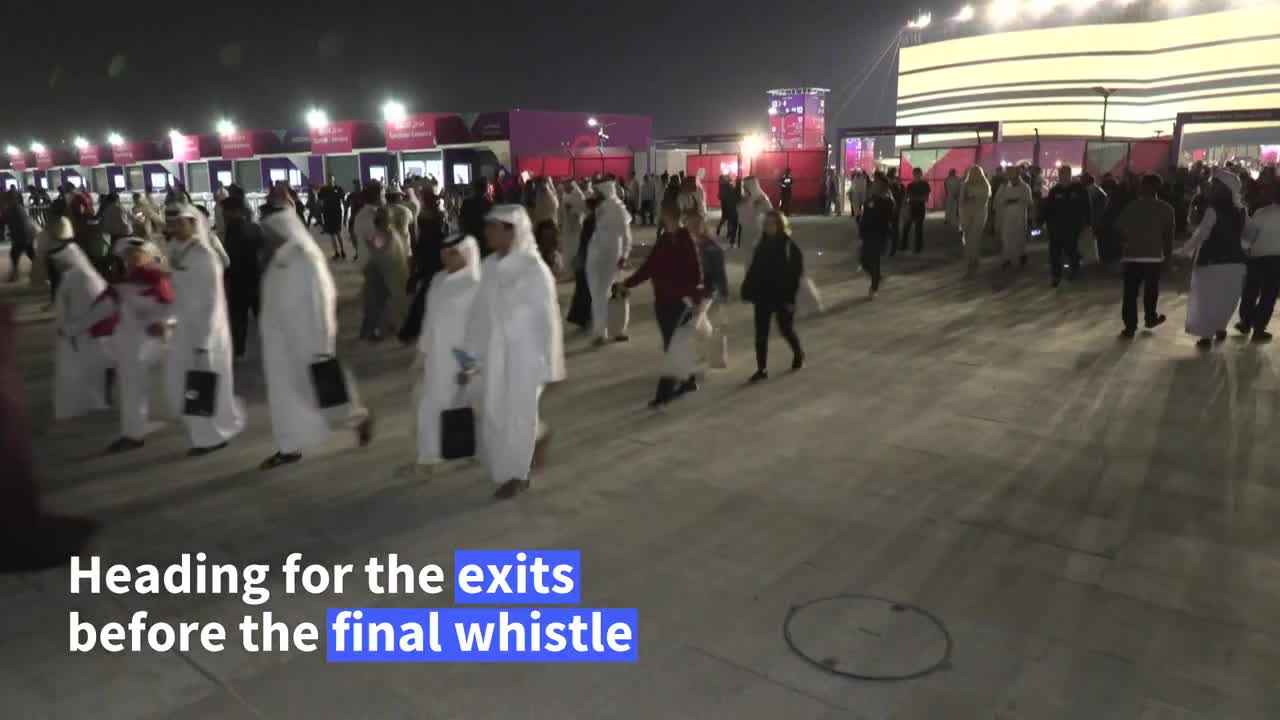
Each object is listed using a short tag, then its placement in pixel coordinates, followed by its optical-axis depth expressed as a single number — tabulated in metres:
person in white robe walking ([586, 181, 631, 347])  9.92
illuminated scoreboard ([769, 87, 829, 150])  82.81
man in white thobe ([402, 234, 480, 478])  5.43
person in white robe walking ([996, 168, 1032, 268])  15.01
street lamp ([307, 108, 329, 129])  38.69
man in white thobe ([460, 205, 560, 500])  5.22
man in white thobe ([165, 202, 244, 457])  5.96
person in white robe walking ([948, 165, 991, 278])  14.98
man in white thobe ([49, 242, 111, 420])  7.27
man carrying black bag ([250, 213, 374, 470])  5.57
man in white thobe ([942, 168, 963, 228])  18.61
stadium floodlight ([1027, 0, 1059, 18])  76.31
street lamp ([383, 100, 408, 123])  35.47
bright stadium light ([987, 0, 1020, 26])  78.12
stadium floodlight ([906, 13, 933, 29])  82.19
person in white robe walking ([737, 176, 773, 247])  15.39
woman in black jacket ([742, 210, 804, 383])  7.98
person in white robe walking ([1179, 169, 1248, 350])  9.03
